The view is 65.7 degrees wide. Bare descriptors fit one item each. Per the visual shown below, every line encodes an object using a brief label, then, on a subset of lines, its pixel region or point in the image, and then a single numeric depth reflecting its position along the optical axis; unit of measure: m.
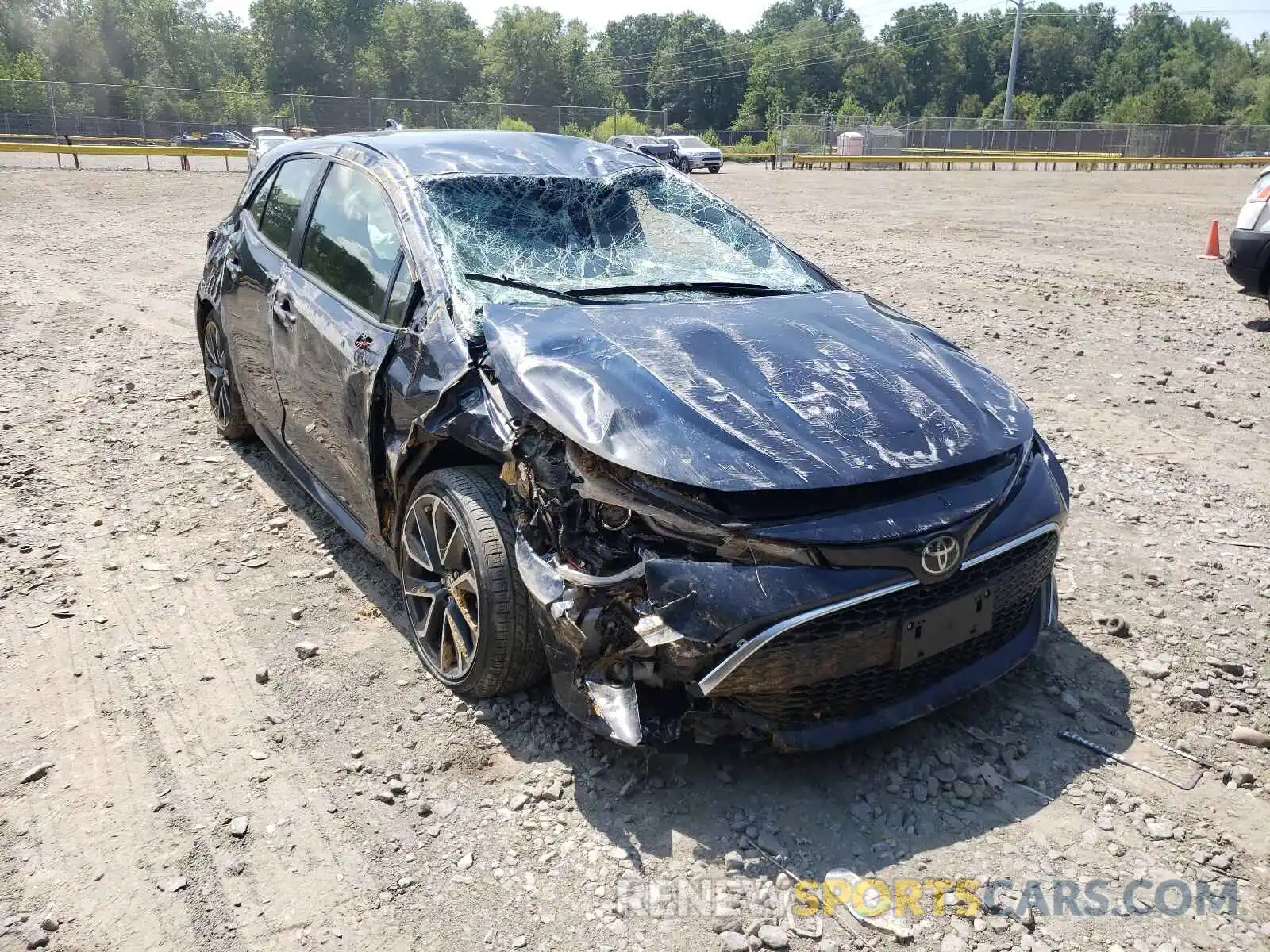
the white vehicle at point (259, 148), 16.12
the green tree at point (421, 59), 83.06
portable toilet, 43.53
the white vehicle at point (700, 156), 35.25
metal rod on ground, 2.91
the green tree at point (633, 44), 114.94
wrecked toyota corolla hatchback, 2.59
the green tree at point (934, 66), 110.56
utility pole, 53.91
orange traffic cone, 12.48
